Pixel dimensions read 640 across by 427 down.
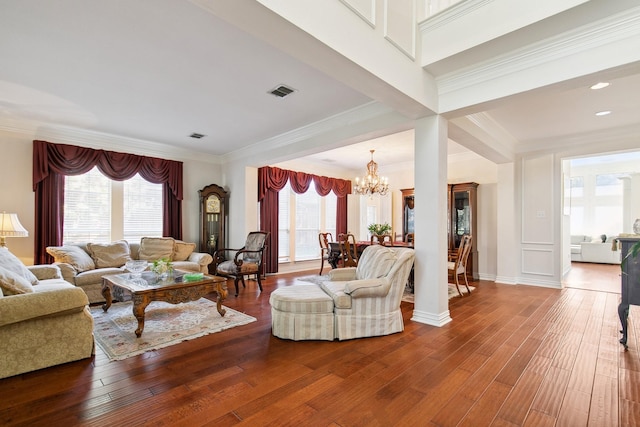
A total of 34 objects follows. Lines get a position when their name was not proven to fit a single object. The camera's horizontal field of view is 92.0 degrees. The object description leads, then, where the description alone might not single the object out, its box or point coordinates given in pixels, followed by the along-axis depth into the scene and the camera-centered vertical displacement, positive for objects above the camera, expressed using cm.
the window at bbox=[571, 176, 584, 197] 973 +88
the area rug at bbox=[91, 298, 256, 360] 279 -118
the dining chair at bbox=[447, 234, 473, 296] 467 -74
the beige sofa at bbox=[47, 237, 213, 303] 410 -66
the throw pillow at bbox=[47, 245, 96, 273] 427 -58
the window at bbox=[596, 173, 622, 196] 908 +87
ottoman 291 -98
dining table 580 -73
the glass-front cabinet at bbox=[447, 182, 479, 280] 618 -6
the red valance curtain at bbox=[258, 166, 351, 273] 651 +49
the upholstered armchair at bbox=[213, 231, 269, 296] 482 -78
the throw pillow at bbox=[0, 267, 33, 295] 234 -54
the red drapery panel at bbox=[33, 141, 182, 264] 457 +71
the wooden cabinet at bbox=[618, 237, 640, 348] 270 -61
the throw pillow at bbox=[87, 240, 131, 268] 461 -60
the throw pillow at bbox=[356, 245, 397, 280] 324 -53
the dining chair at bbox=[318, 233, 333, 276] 657 -68
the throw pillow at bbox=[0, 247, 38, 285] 293 -49
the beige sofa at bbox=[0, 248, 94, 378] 220 -84
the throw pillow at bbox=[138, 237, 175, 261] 514 -56
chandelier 587 +60
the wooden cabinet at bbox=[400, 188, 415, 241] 693 +7
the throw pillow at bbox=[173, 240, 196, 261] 538 -62
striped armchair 291 -90
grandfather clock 618 -8
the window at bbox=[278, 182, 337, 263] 716 -17
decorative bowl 363 -62
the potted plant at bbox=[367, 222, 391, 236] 562 -27
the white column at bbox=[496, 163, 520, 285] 572 -26
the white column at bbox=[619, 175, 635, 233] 861 +18
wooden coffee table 297 -77
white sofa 841 -105
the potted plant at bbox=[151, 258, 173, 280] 349 -61
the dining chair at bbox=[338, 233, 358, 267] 563 -68
